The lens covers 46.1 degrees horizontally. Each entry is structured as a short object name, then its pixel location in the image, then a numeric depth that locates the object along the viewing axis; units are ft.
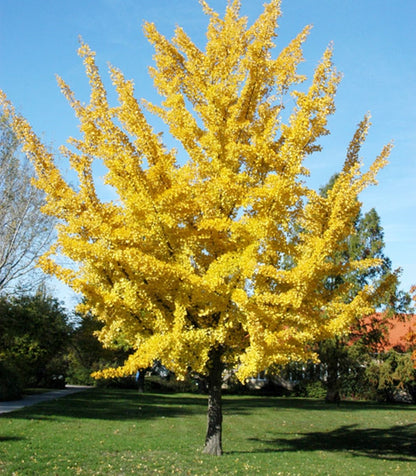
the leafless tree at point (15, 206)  75.66
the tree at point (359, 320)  84.69
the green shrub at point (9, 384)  70.08
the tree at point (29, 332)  70.03
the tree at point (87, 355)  108.47
